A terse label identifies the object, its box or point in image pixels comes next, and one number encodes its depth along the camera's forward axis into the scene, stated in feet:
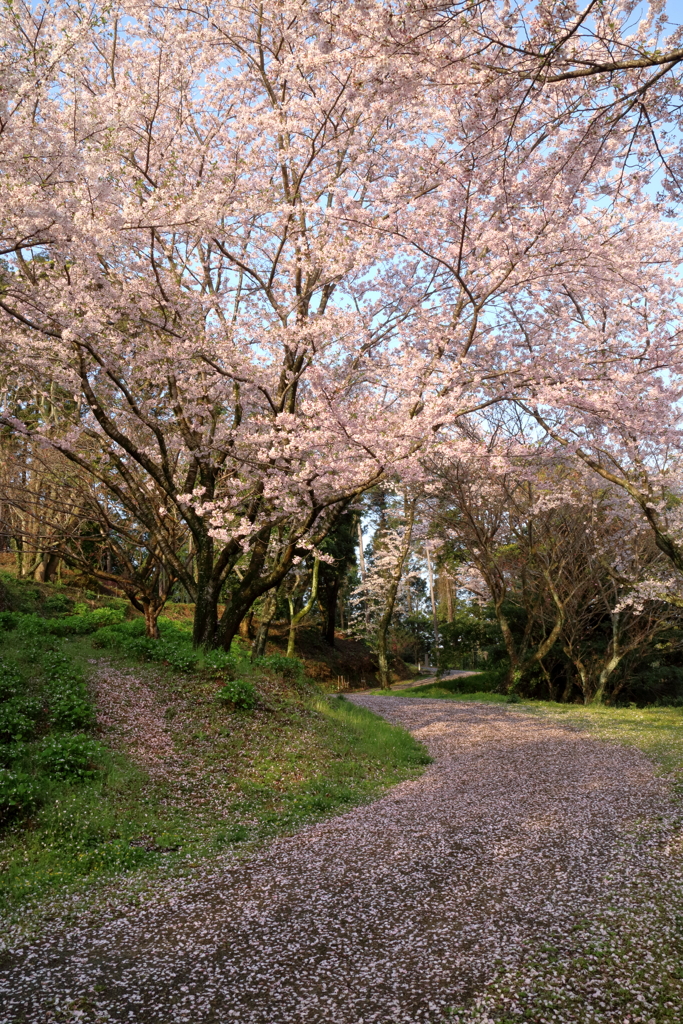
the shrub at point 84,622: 47.20
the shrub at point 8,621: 40.68
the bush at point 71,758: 23.80
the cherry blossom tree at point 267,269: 31.12
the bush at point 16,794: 20.67
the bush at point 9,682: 27.78
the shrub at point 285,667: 45.11
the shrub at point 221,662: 38.40
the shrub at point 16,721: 24.64
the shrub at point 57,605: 55.83
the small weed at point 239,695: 35.42
